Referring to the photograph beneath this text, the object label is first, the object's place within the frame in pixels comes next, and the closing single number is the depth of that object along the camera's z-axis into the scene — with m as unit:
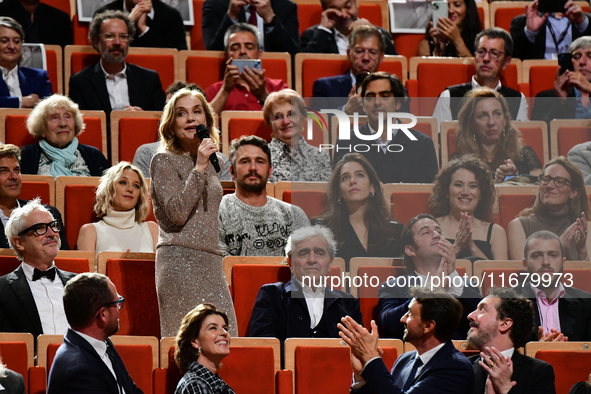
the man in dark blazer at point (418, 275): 3.67
